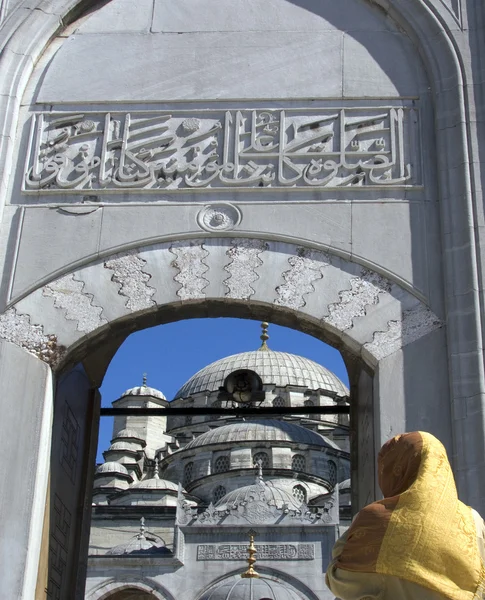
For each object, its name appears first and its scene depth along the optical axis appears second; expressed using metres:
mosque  35.16
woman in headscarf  3.45
